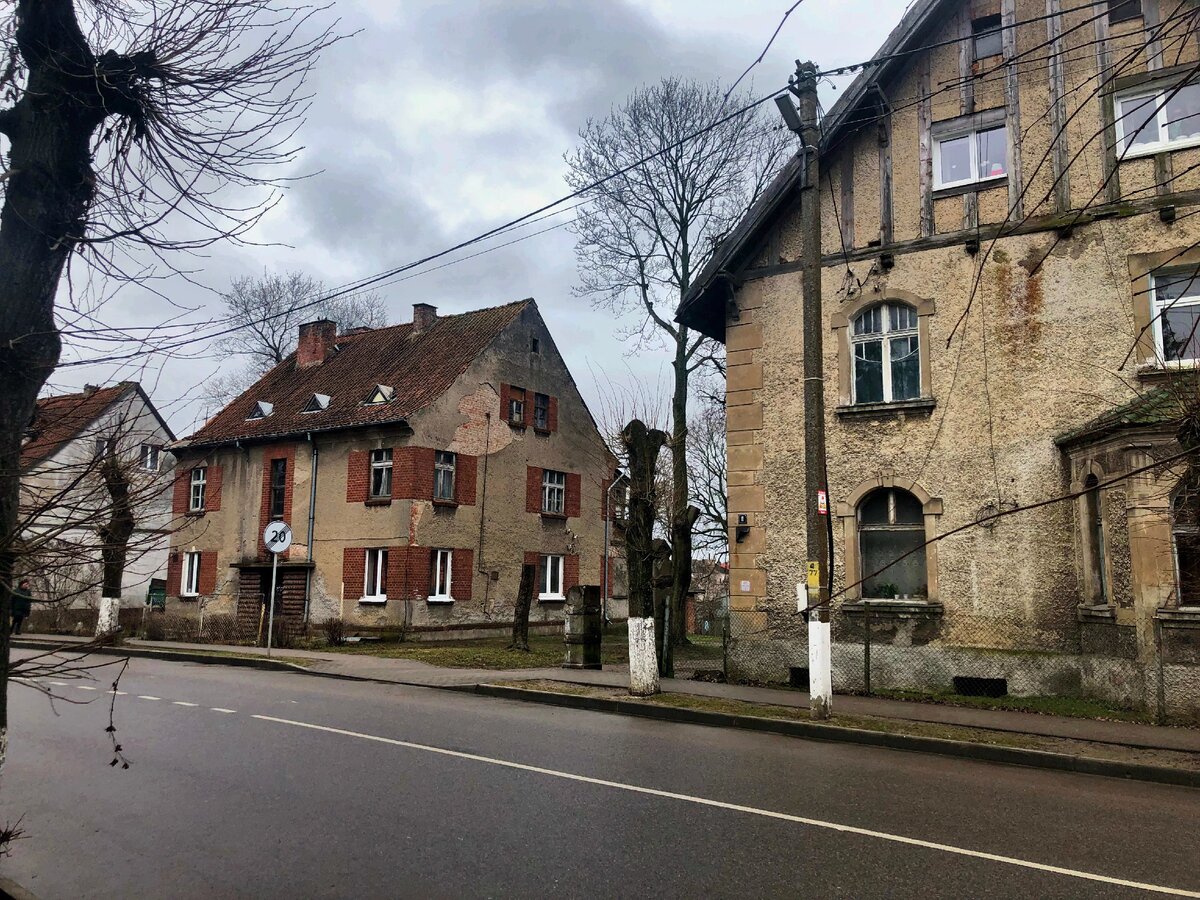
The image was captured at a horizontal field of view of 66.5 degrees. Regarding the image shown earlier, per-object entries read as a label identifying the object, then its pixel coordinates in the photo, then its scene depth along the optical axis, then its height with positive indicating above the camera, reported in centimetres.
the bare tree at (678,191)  2661 +1198
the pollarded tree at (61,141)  410 +218
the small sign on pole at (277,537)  1988 +128
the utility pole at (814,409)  1158 +251
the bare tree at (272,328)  4425 +1298
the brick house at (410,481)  2741 +376
